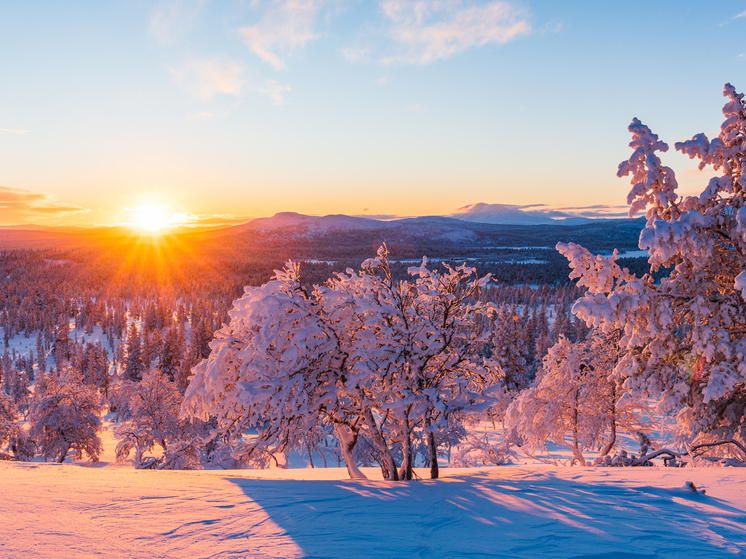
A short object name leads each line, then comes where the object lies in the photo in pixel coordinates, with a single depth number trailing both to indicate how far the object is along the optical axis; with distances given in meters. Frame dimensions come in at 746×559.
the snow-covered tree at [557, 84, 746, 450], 8.33
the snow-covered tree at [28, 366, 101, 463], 29.58
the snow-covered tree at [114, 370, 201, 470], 27.12
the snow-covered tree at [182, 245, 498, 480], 8.88
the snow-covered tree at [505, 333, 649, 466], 20.59
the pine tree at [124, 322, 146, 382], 71.56
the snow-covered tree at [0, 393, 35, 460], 28.41
